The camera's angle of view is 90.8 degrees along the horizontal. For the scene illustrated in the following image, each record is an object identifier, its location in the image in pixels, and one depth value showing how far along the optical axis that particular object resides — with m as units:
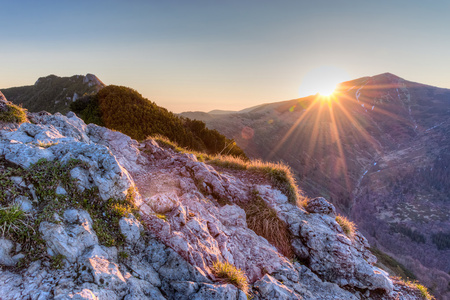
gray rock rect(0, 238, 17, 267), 3.03
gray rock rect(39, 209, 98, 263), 3.38
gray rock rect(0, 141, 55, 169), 4.25
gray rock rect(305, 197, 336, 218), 8.66
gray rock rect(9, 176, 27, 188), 3.86
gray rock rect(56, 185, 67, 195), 4.08
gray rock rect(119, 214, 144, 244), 4.25
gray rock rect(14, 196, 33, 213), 3.59
